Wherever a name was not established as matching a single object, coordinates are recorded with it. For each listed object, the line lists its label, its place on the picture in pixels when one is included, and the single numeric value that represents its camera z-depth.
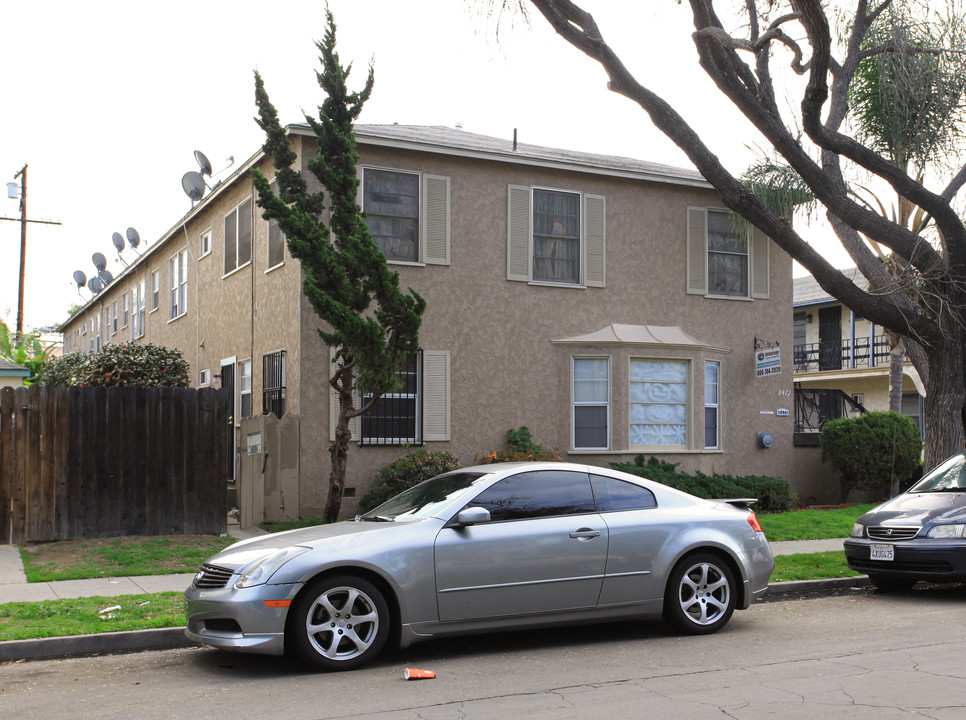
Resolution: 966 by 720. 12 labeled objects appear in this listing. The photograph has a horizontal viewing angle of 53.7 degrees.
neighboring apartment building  28.31
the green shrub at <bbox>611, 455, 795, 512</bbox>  15.80
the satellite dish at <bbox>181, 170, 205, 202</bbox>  20.89
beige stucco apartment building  15.23
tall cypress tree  12.02
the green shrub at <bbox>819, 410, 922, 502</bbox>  17.47
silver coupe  6.51
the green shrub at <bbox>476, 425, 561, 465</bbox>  15.21
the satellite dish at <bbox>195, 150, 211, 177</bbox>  20.81
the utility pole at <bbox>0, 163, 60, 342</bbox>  37.59
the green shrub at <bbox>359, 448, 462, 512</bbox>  14.13
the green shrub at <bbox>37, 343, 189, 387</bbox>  18.12
